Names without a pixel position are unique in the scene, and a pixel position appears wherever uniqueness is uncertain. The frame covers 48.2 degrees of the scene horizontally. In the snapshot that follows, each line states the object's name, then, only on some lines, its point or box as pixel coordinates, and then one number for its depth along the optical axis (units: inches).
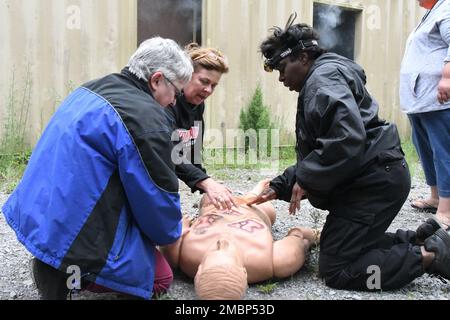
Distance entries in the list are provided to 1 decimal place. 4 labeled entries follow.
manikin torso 99.7
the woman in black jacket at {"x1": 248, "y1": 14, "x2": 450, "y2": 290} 94.0
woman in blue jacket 77.6
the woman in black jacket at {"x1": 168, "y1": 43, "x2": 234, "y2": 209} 117.0
